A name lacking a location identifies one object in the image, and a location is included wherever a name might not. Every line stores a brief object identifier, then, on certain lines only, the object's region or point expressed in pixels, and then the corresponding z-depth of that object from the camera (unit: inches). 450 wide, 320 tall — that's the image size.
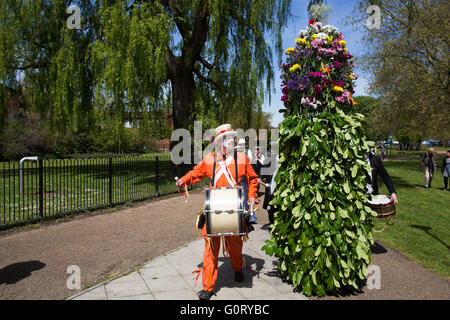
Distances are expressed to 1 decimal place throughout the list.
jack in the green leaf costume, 146.5
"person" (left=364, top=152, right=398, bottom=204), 202.4
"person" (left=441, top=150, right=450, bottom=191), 535.5
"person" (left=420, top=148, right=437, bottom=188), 565.0
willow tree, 404.5
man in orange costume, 161.3
